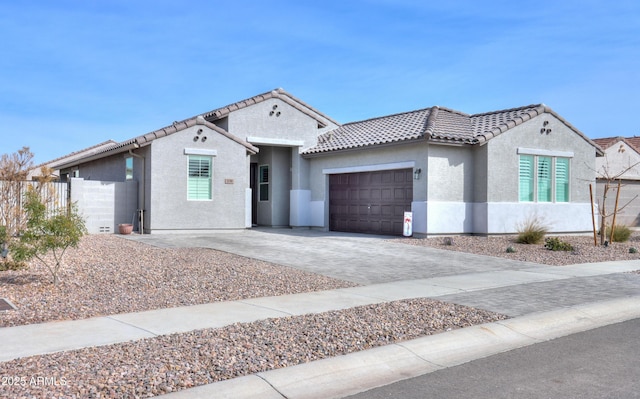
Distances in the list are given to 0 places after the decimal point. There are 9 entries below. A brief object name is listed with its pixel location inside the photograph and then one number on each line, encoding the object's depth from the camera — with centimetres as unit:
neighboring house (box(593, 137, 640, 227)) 2730
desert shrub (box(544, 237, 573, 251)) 1747
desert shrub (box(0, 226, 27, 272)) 1090
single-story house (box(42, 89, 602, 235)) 1977
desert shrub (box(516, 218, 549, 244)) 1875
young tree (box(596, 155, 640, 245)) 2680
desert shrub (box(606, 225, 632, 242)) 2083
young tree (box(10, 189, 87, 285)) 940
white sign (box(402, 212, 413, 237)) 1933
